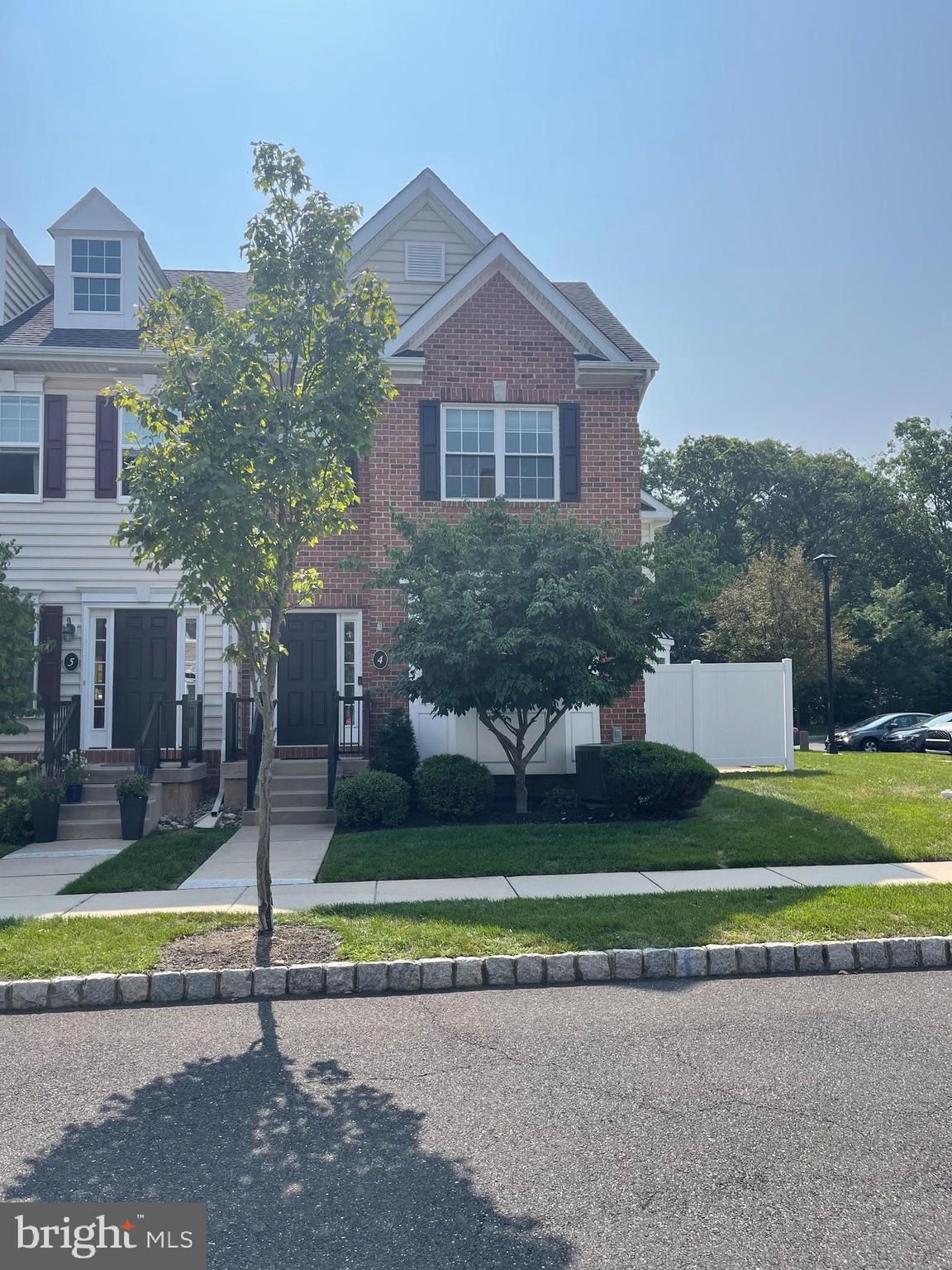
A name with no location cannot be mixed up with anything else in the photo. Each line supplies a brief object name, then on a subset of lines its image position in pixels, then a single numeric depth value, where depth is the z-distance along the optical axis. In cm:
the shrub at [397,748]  1371
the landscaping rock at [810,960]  664
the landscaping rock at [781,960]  662
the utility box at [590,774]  1295
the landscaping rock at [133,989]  628
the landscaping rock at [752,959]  662
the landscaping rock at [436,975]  643
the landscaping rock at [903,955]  670
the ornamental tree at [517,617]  1152
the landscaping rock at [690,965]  657
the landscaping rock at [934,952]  673
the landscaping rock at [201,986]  636
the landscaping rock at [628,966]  656
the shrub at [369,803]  1216
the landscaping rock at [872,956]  670
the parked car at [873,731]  2967
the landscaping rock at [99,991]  627
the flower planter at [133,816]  1216
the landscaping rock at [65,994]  622
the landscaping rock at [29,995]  620
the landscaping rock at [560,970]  652
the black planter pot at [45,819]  1220
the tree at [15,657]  1277
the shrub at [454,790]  1251
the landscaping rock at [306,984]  640
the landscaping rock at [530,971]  651
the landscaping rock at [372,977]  642
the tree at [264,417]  699
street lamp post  2608
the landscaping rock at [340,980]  642
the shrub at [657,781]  1188
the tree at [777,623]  3359
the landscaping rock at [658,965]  656
